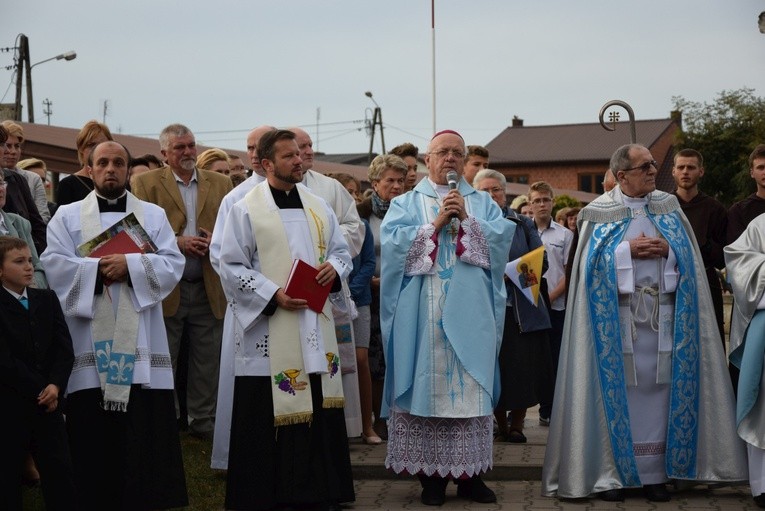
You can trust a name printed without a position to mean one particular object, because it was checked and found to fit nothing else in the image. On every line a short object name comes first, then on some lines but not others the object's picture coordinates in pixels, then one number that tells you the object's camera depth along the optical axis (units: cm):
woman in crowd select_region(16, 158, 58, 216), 1077
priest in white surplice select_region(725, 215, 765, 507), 773
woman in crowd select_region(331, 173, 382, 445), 952
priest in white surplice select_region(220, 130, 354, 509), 733
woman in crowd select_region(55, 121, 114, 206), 875
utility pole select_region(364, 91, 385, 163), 6053
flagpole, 1412
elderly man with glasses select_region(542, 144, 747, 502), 798
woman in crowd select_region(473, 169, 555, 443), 964
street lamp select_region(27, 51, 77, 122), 3584
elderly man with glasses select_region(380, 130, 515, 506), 779
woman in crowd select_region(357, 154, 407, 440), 986
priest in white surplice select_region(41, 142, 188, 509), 703
